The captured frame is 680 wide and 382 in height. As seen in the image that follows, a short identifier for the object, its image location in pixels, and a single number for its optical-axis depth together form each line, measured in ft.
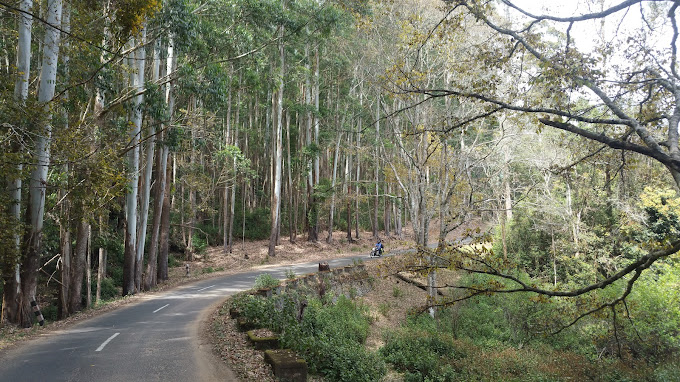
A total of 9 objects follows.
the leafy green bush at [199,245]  107.96
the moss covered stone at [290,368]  23.22
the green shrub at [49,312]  66.97
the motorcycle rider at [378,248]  93.61
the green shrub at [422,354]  38.29
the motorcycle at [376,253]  93.81
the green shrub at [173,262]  98.48
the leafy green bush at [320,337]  28.49
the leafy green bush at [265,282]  48.58
